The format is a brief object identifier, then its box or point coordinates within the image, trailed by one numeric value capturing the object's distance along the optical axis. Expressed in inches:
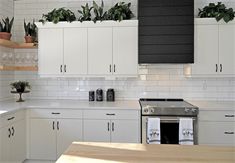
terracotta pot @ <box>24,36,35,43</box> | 158.0
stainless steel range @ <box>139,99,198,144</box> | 129.1
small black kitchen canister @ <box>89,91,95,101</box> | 159.9
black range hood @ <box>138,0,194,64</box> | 141.0
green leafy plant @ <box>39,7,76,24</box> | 149.6
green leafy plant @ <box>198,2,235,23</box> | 139.9
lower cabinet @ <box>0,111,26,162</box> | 115.4
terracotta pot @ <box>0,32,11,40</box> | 143.9
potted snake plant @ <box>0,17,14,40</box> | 144.3
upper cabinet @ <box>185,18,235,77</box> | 142.6
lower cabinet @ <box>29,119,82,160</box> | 137.3
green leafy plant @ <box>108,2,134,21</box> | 146.6
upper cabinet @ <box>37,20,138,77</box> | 146.9
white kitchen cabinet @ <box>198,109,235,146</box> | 130.6
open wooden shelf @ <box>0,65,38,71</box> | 154.9
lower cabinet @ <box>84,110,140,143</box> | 133.8
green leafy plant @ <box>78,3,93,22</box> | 151.4
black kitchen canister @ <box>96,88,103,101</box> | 158.7
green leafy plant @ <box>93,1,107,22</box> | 150.2
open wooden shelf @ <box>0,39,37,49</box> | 149.2
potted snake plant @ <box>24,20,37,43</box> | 157.9
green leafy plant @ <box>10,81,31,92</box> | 151.9
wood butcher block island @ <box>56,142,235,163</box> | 55.1
